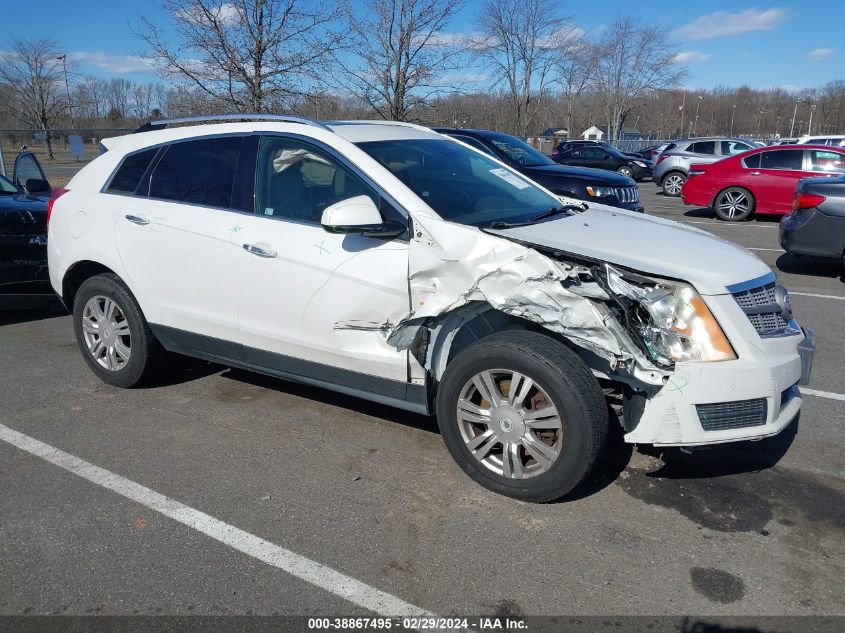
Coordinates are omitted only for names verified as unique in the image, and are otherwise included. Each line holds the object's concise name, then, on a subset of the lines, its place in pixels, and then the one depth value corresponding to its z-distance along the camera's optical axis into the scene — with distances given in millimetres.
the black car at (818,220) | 7973
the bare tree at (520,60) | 27488
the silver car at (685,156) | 21172
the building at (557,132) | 51950
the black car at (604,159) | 25141
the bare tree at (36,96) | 36188
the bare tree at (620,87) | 43656
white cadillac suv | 3129
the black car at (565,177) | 9430
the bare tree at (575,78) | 34406
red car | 13773
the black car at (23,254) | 6238
